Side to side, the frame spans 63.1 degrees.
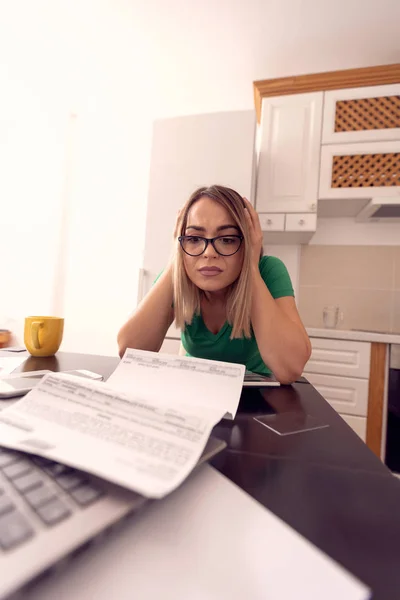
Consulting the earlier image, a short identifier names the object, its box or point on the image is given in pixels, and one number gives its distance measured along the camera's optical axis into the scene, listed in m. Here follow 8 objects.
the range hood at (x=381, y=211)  1.88
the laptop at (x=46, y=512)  0.15
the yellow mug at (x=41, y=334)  0.78
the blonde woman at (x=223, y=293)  0.83
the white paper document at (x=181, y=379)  0.47
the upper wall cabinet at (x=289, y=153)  2.02
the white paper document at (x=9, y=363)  0.61
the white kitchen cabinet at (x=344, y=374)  1.71
